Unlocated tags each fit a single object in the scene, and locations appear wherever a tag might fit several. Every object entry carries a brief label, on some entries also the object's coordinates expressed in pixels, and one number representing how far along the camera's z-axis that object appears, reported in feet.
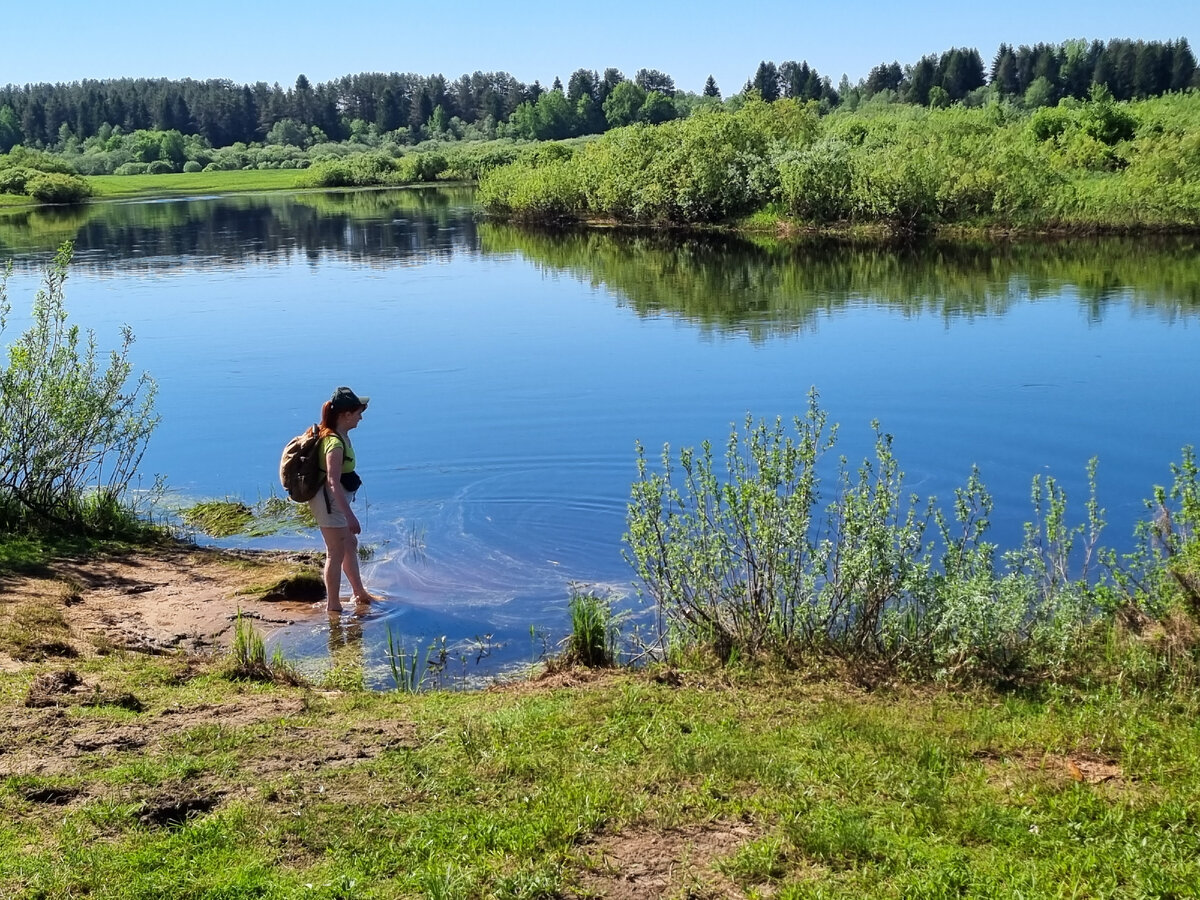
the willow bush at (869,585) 25.18
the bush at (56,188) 335.32
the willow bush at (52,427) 41.98
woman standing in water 35.42
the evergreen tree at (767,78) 591.86
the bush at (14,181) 349.00
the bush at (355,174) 387.14
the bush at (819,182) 167.94
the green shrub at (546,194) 214.90
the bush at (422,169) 392.06
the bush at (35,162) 382.01
